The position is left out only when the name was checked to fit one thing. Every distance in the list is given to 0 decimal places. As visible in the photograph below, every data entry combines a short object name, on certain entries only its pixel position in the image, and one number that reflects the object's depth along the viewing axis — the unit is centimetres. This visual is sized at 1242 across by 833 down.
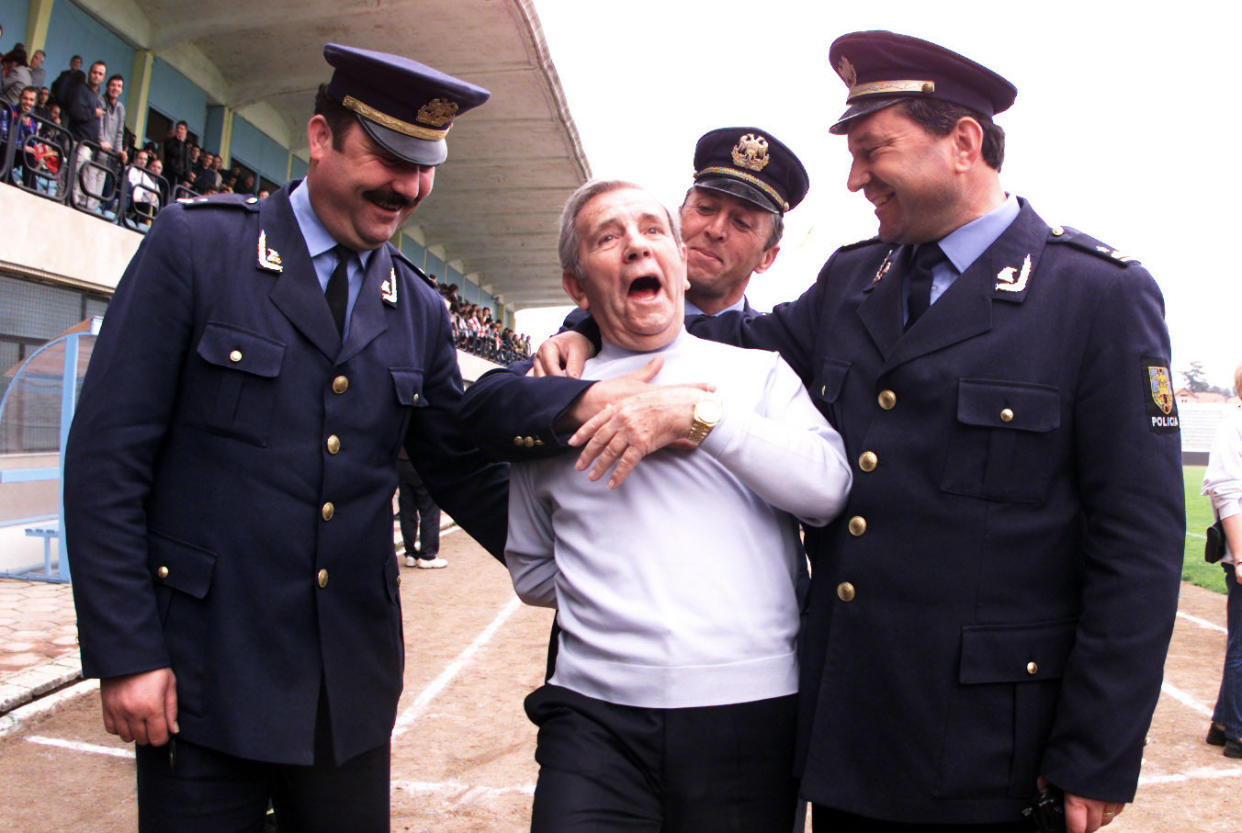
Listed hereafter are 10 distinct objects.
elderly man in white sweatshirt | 201
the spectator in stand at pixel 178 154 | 1586
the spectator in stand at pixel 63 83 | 1284
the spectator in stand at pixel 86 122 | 1277
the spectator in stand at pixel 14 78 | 1147
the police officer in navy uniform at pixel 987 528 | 192
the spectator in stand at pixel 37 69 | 1202
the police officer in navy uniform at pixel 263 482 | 211
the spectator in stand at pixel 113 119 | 1348
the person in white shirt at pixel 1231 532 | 548
